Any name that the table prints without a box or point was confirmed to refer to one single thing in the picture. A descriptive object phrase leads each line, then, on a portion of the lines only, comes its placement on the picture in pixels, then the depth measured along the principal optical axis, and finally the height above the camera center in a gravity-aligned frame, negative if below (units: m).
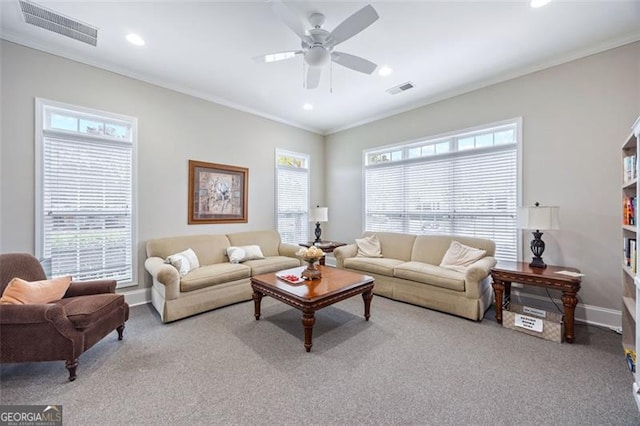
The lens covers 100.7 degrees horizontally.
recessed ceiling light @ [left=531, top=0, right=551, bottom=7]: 2.37 +1.90
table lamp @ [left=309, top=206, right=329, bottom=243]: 5.36 -0.05
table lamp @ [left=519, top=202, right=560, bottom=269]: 2.98 -0.10
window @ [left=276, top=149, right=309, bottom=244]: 5.50 +0.36
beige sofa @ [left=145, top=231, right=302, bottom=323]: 3.10 -0.80
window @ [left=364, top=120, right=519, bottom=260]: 3.78 +0.45
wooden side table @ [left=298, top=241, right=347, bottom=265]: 5.11 -0.65
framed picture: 4.28 +0.33
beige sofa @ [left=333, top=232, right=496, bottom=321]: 3.13 -0.81
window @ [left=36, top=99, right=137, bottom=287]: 3.09 +0.25
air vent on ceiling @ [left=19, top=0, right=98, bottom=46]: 2.47 +1.89
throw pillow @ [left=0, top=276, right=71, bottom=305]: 2.14 -0.67
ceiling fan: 2.12 +1.58
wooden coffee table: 2.49 -0.81
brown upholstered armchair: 1.95 -0.89
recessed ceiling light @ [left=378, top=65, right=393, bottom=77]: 3.53 +1.93
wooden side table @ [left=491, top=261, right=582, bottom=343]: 2.63 -0.72
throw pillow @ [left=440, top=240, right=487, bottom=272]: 3.58 -0.60
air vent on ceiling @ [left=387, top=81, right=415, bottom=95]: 3.99 +1.94
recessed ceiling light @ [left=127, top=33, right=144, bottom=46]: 2.86 +1.91
